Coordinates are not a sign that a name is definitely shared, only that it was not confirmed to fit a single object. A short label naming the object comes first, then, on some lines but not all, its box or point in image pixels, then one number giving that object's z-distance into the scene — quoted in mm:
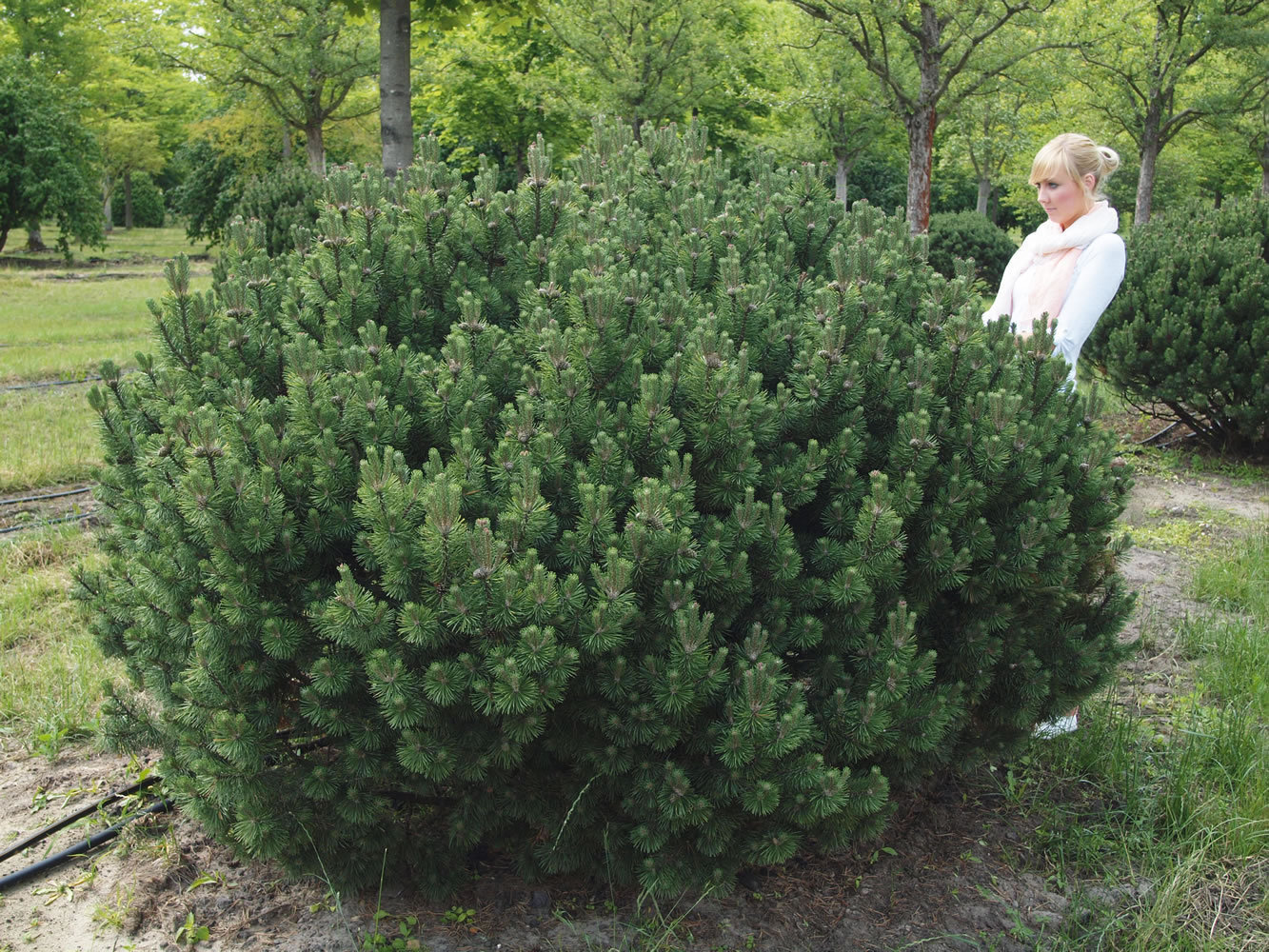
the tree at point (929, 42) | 13828
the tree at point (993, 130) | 18984
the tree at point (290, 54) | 18641
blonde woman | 3924
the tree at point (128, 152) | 36594
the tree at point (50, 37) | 31141
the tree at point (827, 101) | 18578
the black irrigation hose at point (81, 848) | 3008
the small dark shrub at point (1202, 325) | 7227
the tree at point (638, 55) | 19297
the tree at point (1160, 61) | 15781
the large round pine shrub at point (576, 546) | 2373
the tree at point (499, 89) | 21562
